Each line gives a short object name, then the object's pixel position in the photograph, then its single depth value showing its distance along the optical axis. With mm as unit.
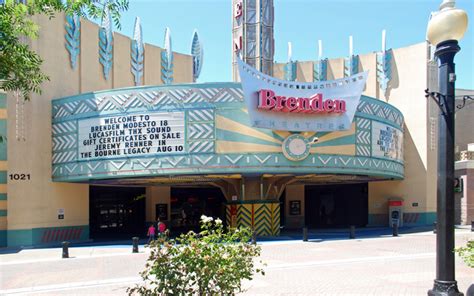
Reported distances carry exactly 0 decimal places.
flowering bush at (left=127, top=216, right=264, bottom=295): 6785
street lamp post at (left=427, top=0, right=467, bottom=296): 7797
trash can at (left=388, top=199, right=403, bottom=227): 35562
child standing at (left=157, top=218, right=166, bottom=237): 24455
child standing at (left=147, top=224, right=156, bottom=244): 24578
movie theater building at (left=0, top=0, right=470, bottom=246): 25453
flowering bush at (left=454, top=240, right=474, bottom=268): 8655
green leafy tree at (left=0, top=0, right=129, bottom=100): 8242
